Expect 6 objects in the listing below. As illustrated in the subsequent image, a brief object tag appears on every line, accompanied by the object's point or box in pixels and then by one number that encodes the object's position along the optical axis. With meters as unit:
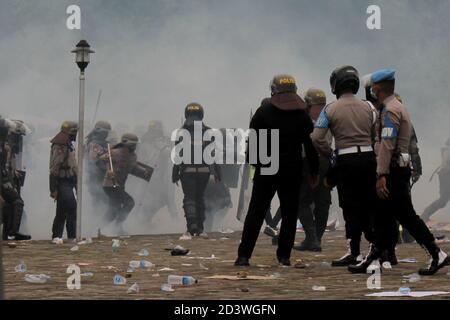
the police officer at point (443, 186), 26.45
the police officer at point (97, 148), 22.72
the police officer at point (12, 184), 19.16
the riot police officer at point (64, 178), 19.70
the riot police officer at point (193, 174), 20.73
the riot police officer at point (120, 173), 22.23
